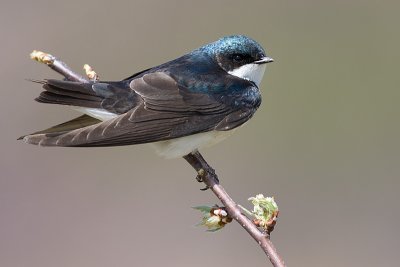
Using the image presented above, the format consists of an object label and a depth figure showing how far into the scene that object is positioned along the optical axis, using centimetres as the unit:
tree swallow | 689
